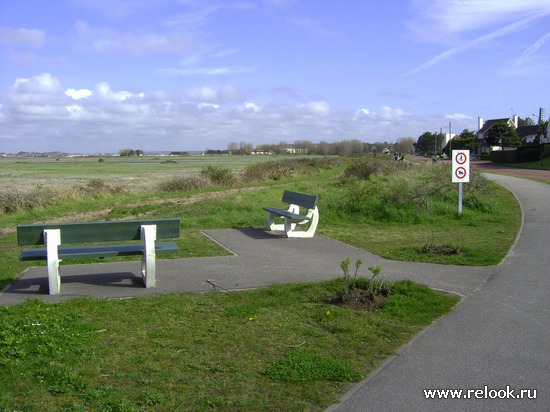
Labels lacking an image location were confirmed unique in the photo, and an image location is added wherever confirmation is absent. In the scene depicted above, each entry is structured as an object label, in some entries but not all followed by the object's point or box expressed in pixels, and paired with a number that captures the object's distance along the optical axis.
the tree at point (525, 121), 139.80
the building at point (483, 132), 98.90
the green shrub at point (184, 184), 28.23
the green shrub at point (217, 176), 30.95
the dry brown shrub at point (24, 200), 22.16
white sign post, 15.77
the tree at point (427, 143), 121.12
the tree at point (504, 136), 88.50
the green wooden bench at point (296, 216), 12.01
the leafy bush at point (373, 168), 30.86
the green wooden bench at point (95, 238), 7.12
